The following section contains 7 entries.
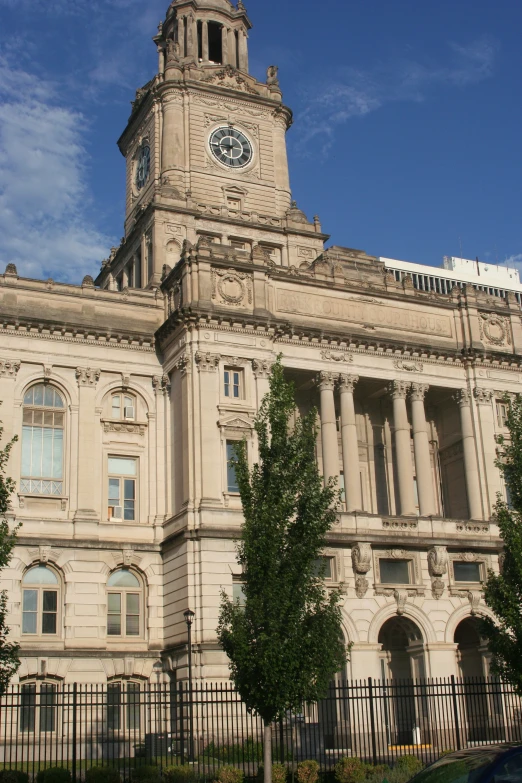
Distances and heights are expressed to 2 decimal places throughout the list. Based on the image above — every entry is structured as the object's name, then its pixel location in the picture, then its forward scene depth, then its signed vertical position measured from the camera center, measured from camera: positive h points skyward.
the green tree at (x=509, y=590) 32.53 +3.35
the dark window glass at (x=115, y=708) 43.55 +0.12
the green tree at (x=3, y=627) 25.73 +2.13
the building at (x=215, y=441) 45.22 +13.00
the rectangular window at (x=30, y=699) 41.94 +0.65
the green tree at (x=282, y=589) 27.61 +3.17
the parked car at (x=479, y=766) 15.36 -1.11
